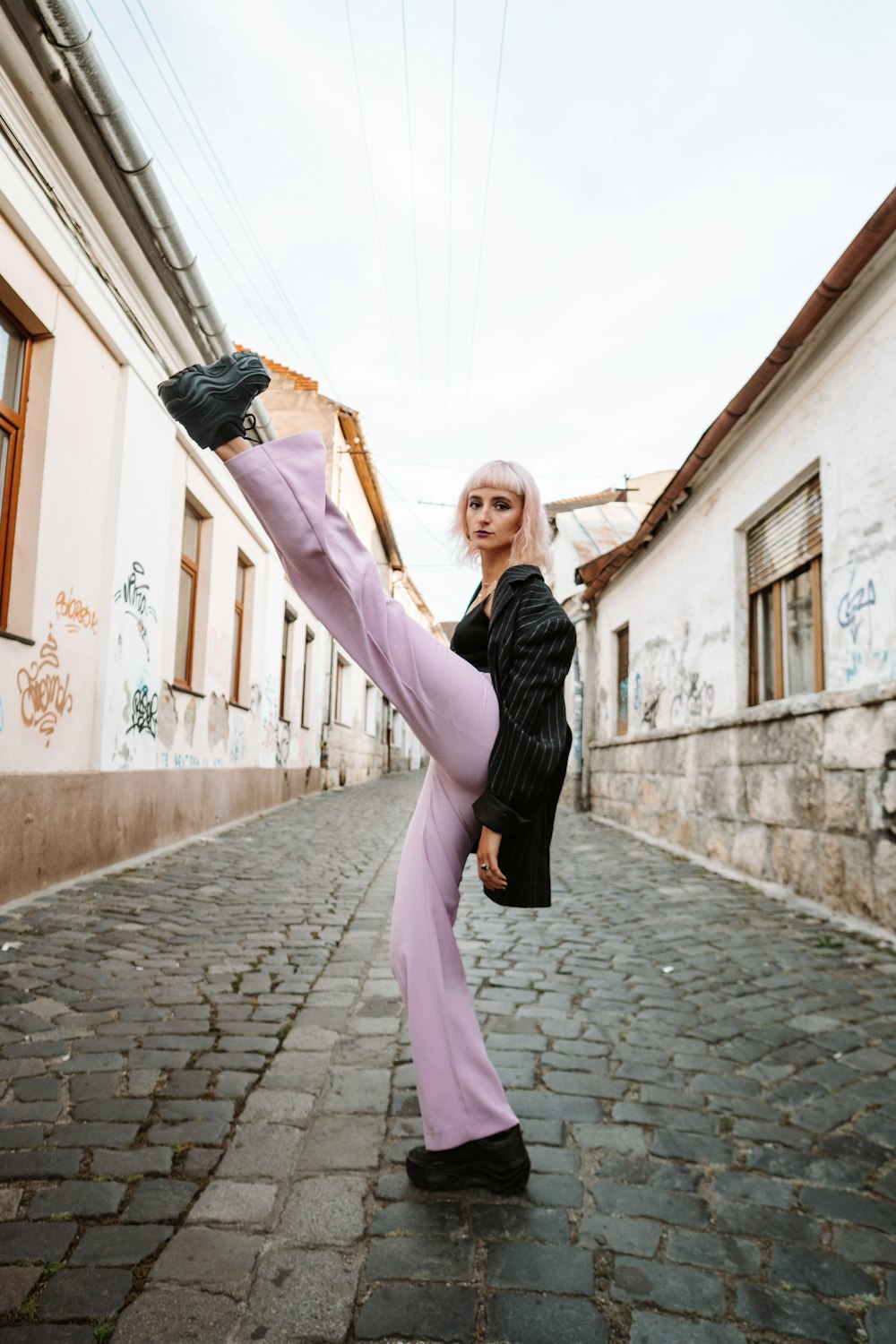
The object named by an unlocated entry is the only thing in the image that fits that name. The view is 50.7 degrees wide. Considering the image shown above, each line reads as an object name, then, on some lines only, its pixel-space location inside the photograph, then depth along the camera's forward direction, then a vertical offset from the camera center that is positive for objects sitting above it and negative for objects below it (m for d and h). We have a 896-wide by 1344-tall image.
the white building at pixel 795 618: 5.65 +1.31
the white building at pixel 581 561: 16.23 +4.80
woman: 1.97 -0.01
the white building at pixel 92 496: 5.66 +2.01
